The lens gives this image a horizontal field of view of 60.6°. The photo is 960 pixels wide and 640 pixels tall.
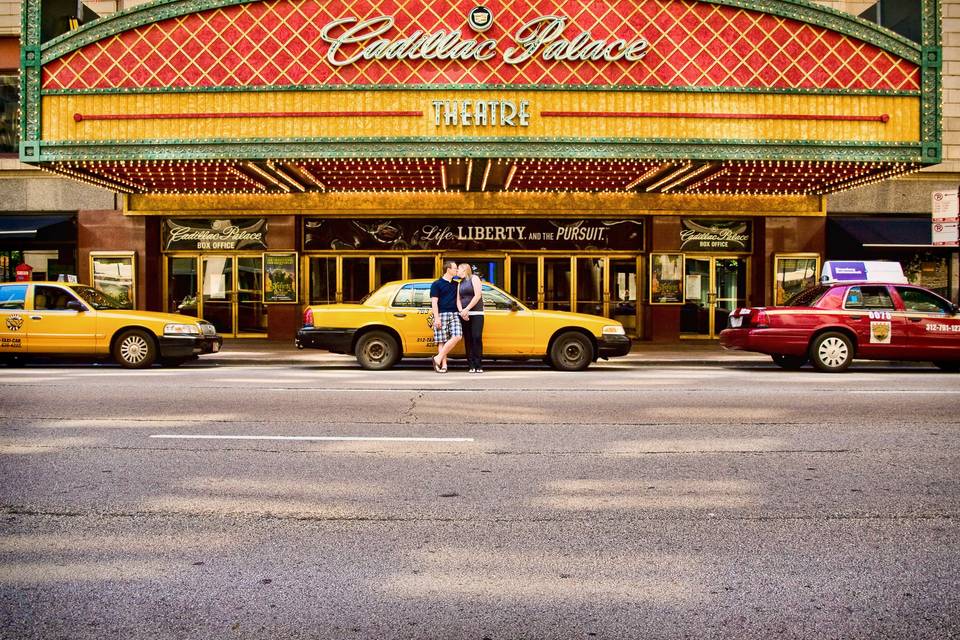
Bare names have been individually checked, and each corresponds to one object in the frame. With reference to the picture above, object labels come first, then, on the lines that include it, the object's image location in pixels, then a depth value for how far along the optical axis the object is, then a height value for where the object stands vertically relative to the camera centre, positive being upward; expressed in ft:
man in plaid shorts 44.14 -0.30
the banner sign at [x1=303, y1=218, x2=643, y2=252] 69.72 +6.42
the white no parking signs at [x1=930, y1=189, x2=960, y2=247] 50.66 +5.72
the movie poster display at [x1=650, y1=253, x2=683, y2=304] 69.36 +2.67
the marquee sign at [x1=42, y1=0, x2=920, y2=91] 52.85 +16.90
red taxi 45.85 -1.02
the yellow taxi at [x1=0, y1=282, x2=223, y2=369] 46.83 -1.42
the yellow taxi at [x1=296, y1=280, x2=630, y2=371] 46.14 -1.33
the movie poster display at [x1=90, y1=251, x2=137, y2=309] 69.41 +2.90
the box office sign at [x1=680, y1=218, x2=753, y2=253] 70.23 +6.41
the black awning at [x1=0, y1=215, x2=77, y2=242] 67.36 +6.75
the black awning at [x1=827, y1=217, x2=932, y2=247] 66.44 +6.44
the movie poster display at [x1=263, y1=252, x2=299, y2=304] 69.51 +2.65
